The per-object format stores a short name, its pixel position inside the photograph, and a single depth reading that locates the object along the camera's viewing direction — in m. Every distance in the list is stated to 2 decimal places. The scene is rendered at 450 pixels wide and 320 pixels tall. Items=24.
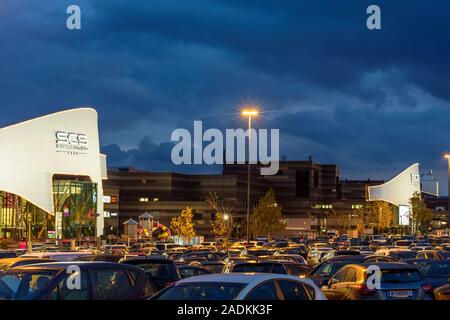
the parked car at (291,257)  30.41
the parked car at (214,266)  27.64
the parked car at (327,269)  23.22
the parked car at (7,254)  37.56
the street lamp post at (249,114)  44.26
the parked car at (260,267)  20.41
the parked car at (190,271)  23.48
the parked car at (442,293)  18.45
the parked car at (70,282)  13.08
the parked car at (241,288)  11.28
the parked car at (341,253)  38.41
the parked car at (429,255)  33.38
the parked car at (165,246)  58.50
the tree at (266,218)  108.88
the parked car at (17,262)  22.10
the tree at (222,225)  85.66
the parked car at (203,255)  37.94
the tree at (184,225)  98.69
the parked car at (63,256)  25.33
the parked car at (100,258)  24.18
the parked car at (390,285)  17.17
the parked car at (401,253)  34.45
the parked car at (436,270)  22.97
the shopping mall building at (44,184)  102.50
